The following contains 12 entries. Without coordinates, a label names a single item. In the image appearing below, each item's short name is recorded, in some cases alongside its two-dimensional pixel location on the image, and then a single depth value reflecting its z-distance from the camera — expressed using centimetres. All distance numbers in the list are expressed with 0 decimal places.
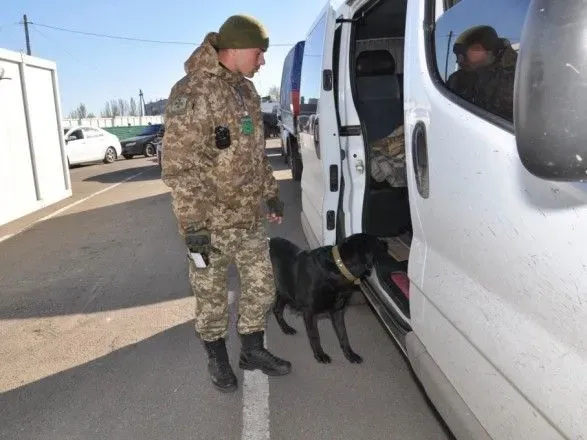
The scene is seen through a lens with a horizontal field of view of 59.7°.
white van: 92
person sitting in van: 151
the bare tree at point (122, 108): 7486
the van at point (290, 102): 769
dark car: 2198
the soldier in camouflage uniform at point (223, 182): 257
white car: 1884
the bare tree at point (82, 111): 6962
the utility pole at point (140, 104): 6391
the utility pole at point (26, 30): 4148
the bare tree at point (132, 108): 7281
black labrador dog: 293
